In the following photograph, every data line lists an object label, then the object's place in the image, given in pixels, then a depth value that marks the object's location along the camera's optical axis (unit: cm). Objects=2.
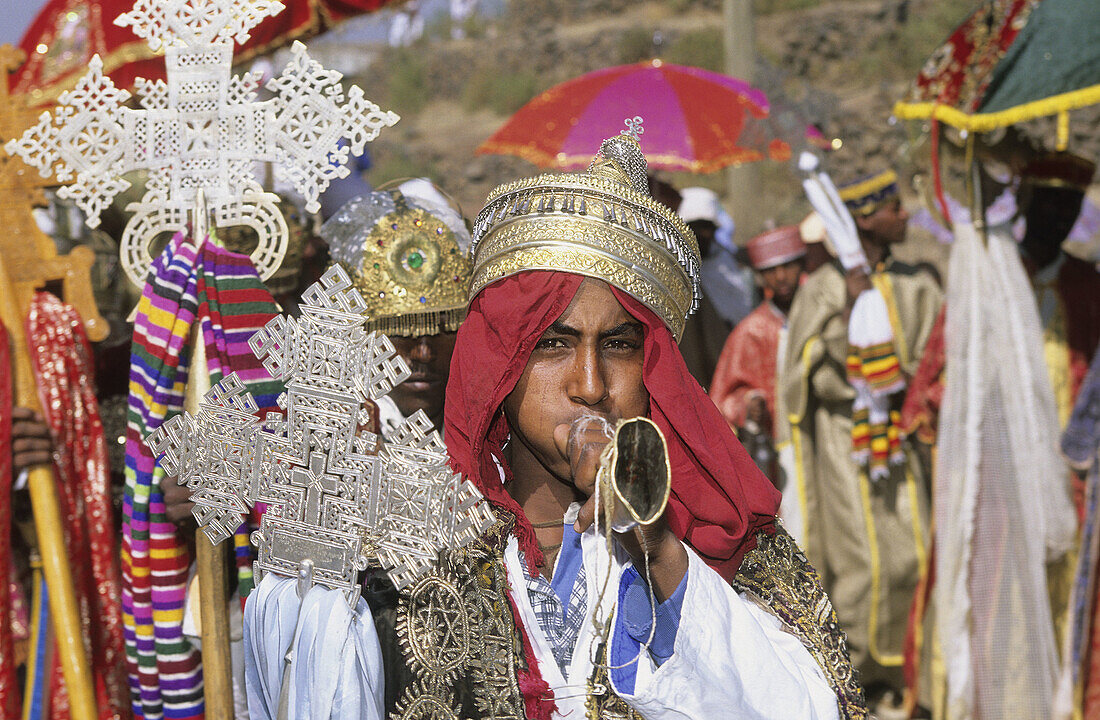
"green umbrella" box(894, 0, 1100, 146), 424
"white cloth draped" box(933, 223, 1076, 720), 475
